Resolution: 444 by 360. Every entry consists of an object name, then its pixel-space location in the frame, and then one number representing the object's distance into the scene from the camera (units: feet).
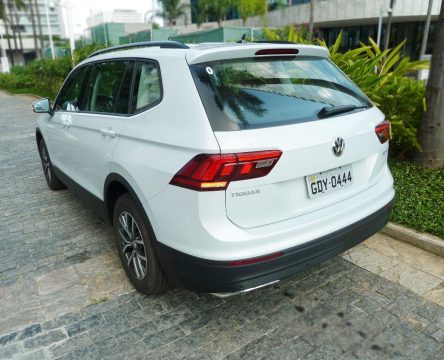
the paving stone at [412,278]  10.19
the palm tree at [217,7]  155.12
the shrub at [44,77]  53.67
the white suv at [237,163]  7.39
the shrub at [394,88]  17.17
